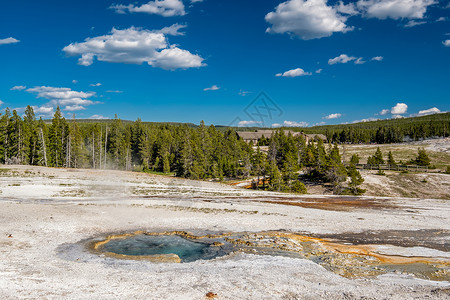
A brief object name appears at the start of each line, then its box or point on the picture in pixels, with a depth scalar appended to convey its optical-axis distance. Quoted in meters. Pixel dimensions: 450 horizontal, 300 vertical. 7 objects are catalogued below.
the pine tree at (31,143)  71.17
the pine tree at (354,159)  68.82
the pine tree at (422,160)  71.44
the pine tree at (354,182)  54.54
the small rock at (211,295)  9.82
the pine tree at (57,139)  73.25
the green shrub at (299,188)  54.97
